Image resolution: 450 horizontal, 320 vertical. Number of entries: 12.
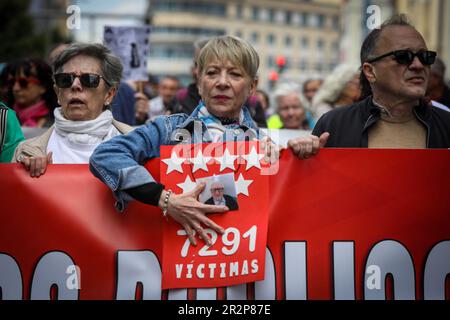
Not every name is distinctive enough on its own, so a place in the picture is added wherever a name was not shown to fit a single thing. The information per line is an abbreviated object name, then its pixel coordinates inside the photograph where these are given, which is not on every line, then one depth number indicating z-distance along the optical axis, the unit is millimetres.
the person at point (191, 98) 6066
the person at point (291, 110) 7379
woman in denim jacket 3355
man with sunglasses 3873
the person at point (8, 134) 4285
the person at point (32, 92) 5707
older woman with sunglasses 3947
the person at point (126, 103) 6070
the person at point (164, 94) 9969
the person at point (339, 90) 7016
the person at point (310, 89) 9661
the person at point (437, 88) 6289
